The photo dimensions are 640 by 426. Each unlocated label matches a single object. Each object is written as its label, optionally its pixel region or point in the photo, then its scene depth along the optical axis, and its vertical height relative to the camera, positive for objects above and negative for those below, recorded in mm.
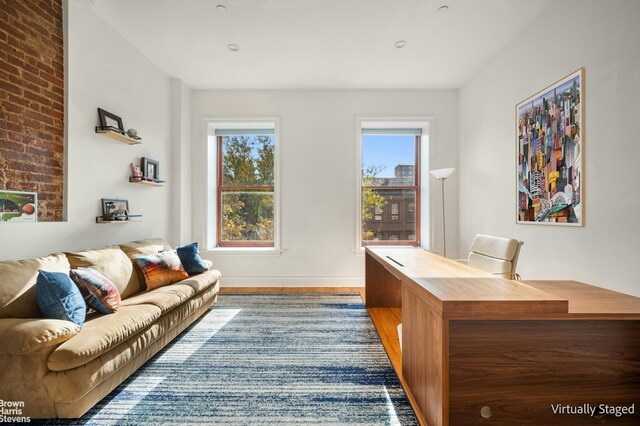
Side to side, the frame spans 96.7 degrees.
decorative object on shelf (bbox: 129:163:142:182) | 3045 +407
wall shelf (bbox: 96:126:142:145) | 2605 +731
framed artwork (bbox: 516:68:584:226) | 2176 +496
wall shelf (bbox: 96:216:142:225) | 2623 -93
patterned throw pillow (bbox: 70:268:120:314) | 1917 -542
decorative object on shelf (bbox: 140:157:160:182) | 3254 +503
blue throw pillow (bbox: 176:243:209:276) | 3037 -530
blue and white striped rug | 1570 -1114
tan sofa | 1436 -737
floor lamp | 3593 +490
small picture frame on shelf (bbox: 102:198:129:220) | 2703 +23
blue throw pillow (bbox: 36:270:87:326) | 1649 -516
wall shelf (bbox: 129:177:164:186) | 3049 +332
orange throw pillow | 2588 -542
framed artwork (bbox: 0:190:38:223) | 1920 +36
